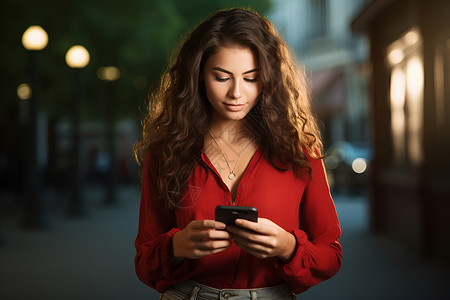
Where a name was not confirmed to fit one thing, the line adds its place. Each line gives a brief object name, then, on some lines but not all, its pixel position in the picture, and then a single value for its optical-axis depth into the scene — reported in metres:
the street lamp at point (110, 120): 16.03
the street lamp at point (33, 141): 11.14
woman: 1.76
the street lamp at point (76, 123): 12.61
